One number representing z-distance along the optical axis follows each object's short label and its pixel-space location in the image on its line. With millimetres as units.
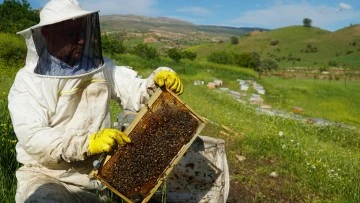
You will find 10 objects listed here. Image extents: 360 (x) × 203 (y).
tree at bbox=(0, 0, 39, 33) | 25297
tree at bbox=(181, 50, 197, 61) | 45006
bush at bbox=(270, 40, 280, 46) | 102062
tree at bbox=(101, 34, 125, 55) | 29469
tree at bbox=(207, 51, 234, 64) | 51156
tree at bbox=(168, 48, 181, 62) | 34875
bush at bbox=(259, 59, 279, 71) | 59500
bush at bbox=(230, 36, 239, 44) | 109062
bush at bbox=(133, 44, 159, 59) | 33075
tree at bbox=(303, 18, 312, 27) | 116500
